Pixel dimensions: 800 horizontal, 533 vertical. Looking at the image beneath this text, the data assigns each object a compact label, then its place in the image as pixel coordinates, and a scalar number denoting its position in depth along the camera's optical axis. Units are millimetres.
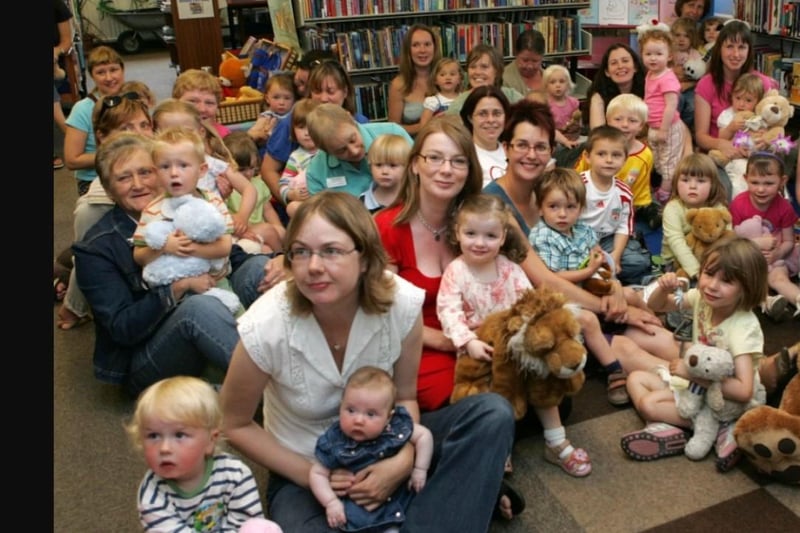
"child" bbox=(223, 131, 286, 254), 3248
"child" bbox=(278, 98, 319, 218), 3393
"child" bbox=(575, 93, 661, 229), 3611
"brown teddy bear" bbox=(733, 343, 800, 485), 2074
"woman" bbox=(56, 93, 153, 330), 2996
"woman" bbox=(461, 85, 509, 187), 3197
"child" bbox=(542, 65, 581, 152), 4676
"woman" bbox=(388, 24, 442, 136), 4766
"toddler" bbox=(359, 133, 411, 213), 2867
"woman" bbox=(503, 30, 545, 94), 4871
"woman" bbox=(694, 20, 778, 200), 4227
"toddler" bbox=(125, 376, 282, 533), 1499
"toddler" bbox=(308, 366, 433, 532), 1711
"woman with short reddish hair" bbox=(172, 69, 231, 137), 3535
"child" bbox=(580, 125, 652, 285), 3145
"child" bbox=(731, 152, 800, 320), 3291
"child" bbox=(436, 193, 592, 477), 2186
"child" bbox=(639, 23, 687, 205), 4188
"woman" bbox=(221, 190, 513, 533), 1625
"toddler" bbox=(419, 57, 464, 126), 4594
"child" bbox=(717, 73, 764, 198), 4141
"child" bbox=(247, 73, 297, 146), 4004
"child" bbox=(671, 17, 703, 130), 4938
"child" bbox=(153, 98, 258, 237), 3082
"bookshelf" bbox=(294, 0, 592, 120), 5688
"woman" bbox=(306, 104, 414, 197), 3061
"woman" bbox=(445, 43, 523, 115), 4449
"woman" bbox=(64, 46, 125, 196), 3586
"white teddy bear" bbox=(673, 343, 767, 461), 2162
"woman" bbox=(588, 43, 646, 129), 4320
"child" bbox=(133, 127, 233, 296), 2416
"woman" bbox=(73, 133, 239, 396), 2373
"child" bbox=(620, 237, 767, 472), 2182
